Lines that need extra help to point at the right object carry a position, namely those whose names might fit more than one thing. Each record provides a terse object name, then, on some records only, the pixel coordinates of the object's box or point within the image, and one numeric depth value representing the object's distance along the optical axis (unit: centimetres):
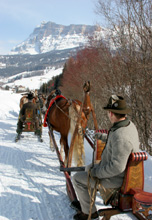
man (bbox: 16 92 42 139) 850
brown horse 434
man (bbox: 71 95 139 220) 222
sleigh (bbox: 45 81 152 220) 215
